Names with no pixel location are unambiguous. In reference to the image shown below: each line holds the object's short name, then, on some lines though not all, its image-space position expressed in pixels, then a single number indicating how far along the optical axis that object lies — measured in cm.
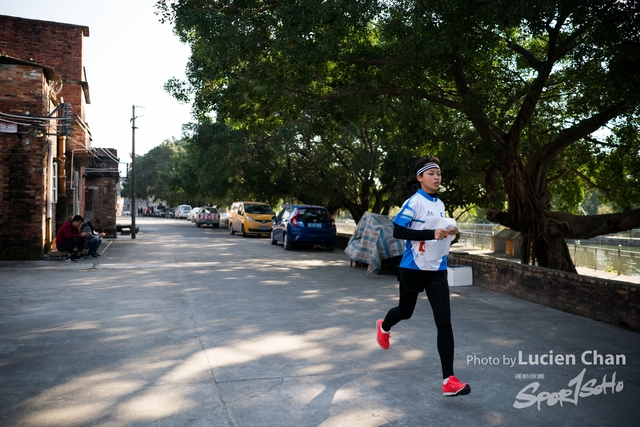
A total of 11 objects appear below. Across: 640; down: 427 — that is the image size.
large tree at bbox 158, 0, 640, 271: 991
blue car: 1991
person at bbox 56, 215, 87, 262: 1540
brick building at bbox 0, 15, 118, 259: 1477
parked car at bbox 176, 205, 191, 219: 7425
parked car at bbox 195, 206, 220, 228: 4406
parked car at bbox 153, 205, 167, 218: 9656
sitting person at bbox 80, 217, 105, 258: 1647
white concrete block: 1141
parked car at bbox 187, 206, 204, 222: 5225
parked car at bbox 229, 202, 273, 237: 2875
